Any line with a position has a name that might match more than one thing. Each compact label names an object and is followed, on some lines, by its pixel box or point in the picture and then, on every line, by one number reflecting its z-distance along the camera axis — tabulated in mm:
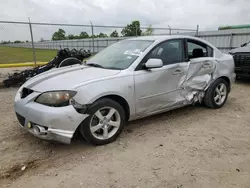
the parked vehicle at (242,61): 7375
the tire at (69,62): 5736
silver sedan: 3012
